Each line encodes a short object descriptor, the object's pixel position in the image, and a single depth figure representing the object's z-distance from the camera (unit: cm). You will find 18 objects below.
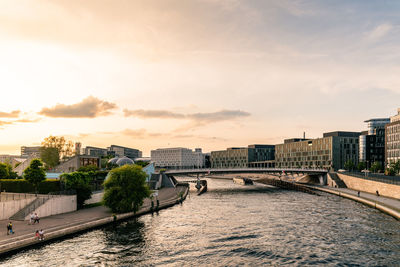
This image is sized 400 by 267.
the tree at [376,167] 14964
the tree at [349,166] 17775
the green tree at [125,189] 6350
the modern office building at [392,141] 15300
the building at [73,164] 12269
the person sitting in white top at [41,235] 4248
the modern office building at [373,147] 18750
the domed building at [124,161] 16632
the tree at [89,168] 10653
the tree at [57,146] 15012
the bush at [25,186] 7025
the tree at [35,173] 6656
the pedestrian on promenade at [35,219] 5041
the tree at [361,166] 17016
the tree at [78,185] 6594
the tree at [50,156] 14775
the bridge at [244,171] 13609
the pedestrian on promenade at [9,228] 4401
